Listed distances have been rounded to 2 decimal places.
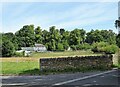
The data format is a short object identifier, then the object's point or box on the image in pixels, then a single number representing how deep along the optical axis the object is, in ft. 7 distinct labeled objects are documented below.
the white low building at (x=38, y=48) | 231.01
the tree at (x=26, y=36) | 248.78
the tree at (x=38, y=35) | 248.88
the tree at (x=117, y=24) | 54.72
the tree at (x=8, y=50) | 157.03
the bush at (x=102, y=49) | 114.07
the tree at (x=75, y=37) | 241.59
